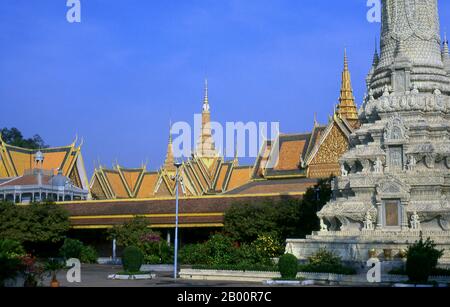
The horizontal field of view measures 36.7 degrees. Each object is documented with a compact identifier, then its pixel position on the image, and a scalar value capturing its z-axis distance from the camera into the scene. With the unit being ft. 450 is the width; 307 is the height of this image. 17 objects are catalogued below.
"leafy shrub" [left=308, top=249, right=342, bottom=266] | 78.60
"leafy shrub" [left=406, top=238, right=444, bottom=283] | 63.87
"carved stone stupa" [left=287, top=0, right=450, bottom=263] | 82.74
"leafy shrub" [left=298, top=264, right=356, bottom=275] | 73.77
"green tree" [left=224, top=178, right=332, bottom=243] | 110.11
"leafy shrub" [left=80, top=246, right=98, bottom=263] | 126.82
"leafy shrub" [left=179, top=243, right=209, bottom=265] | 98.03
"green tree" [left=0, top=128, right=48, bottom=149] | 305.79
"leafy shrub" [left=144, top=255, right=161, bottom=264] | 106.05
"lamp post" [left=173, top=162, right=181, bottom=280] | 83.05
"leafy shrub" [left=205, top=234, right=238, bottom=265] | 90.84
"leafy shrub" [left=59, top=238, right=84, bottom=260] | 120.94
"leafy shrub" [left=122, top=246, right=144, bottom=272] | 82.50
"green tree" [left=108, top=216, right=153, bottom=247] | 120.37
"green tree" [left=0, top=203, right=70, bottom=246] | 130.72
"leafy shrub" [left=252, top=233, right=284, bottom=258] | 95.25
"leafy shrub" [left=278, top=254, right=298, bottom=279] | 70.54
